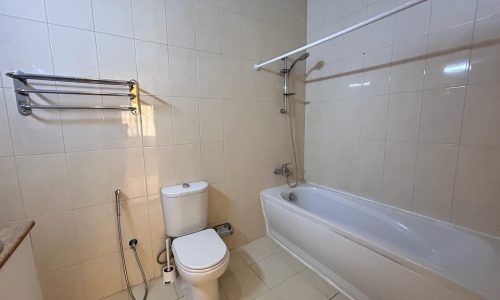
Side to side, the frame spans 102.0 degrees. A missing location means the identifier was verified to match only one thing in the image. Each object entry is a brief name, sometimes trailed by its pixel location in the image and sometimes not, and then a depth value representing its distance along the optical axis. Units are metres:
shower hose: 2.21
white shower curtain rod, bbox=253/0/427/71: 0.95
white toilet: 1.21
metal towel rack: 1.09
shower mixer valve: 2.17
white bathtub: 0.96
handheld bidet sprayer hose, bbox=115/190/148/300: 1.41
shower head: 1.97
